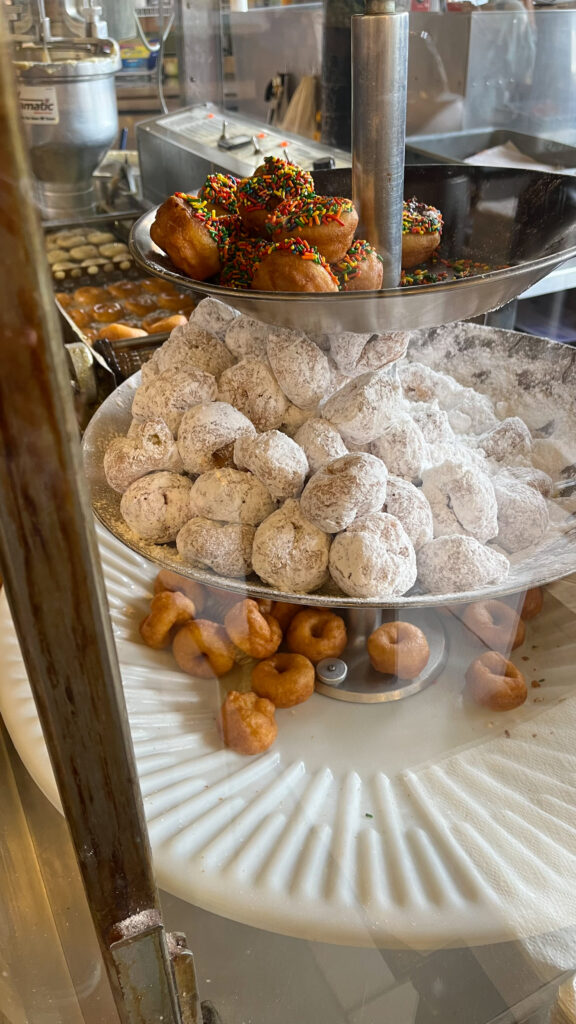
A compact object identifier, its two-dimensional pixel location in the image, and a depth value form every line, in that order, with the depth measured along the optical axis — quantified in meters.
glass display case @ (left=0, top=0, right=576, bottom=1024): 0.34
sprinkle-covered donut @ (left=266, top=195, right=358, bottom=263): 0.57
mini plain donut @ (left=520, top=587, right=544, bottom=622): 0.65
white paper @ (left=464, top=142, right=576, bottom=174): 0.83
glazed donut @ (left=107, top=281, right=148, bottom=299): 1.44
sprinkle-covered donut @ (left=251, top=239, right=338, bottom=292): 0.56
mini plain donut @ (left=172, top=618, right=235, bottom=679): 0.63
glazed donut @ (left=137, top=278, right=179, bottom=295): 1.41
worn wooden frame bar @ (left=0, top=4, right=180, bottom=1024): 0.21
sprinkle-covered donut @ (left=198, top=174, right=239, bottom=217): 0.69
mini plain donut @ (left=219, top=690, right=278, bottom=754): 0.58
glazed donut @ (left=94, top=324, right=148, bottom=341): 1.21
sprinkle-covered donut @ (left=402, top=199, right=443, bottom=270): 0.62
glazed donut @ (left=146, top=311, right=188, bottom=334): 1.24
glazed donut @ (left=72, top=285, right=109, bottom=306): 1.36
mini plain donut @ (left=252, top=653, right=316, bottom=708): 0.63
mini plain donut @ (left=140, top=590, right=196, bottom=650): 0.64
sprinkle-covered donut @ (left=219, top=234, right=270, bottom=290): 0.61
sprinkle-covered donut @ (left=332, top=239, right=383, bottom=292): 0.56
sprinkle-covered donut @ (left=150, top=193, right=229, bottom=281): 0.62
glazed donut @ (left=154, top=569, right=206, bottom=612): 0.68
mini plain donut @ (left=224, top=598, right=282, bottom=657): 0.65
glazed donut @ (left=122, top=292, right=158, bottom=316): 1.39
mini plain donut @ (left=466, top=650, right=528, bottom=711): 0.59
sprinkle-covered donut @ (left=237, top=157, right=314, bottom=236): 0.65
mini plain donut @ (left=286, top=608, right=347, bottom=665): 0.71
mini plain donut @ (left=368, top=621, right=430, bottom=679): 0.65
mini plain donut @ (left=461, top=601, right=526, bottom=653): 0.65
